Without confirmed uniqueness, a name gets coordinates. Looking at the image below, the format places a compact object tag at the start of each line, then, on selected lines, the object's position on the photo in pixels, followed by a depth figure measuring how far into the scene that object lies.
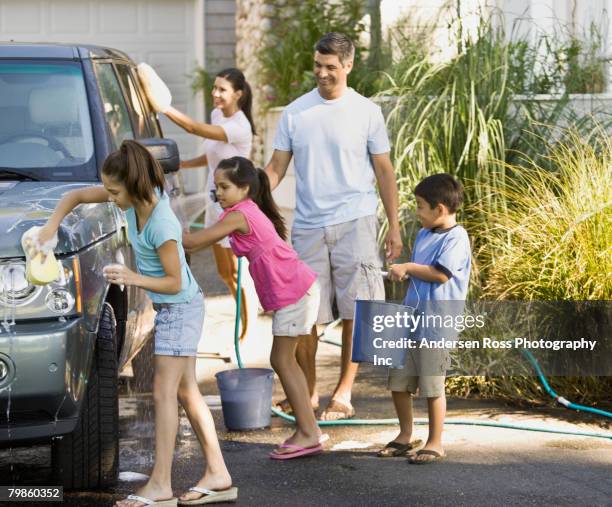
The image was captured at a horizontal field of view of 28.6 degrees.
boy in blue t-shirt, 5.49
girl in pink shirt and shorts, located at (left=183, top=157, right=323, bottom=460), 5.45
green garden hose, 6.01
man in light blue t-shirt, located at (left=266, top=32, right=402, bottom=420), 6.27
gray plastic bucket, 6.02
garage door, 15.97
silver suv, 4.38
